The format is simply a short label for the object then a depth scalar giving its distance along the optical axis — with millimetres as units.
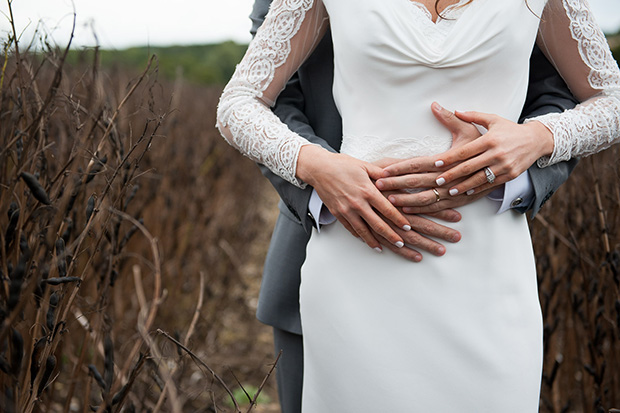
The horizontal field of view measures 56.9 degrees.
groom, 1383
